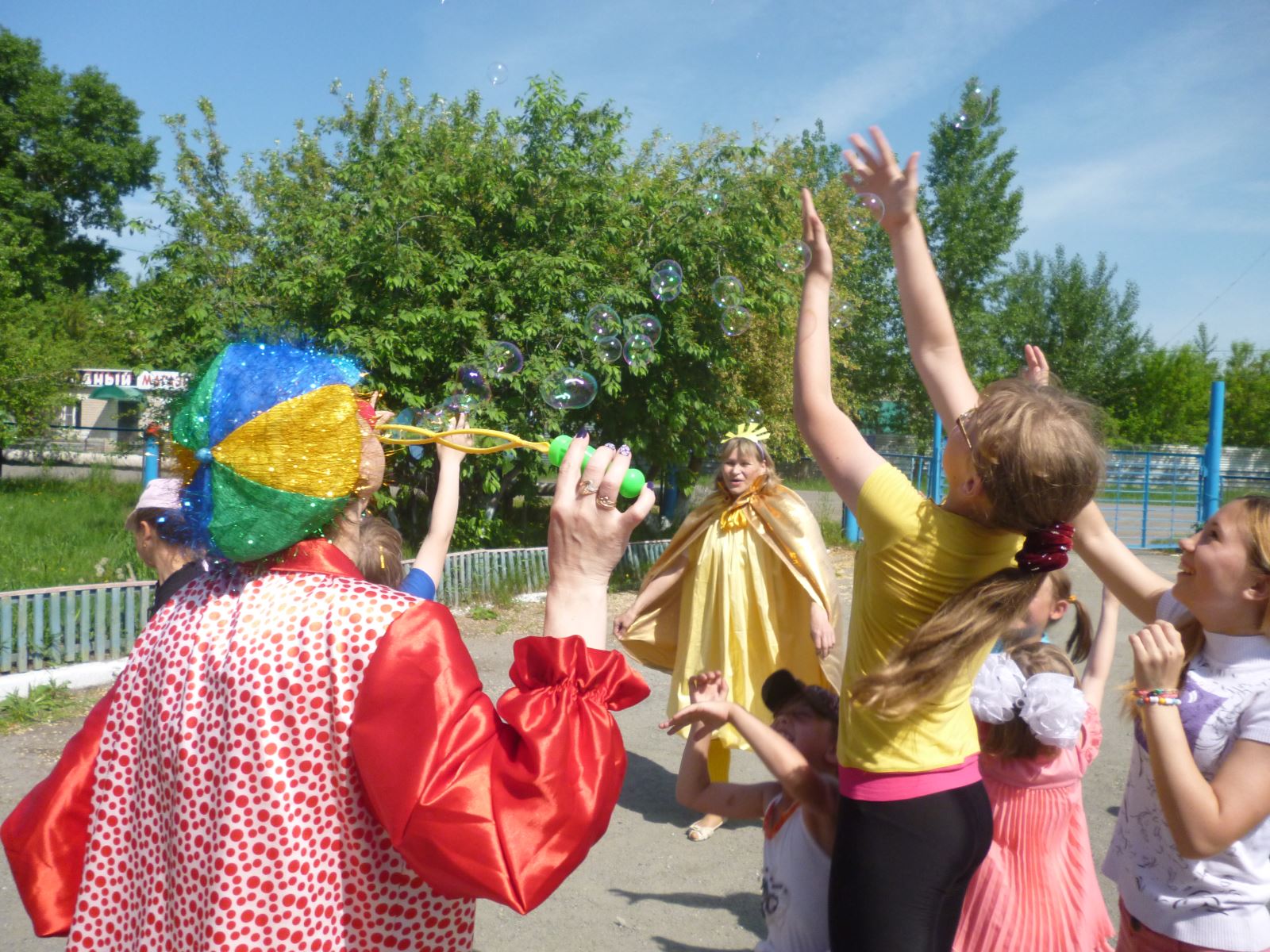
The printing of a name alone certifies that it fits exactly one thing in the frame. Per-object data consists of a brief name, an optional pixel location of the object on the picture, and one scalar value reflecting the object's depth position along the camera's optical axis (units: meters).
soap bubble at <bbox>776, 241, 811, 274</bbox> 2.04
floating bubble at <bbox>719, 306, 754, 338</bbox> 4.12
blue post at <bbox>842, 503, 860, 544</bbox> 15.68
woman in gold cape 4.64
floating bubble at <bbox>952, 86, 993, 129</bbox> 3.56
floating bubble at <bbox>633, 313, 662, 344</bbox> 4.59
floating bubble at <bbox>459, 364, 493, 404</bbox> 3.76
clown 1.23
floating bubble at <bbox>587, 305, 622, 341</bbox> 4.00
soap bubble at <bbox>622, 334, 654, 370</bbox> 4.49
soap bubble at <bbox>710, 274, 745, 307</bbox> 4.14
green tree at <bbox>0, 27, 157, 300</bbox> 34.31
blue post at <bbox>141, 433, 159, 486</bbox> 7.48
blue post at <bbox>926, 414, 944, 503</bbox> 14.76
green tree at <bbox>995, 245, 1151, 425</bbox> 35.59
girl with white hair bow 2.45
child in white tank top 2.12
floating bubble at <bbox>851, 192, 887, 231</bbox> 2.02
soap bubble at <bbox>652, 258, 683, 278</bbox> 4.74
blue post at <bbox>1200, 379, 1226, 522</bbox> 12.35
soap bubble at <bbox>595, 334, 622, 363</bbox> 3.85
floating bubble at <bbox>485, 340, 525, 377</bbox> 3.76
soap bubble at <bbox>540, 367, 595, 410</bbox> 3.42
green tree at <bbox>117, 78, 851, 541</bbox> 9.64
